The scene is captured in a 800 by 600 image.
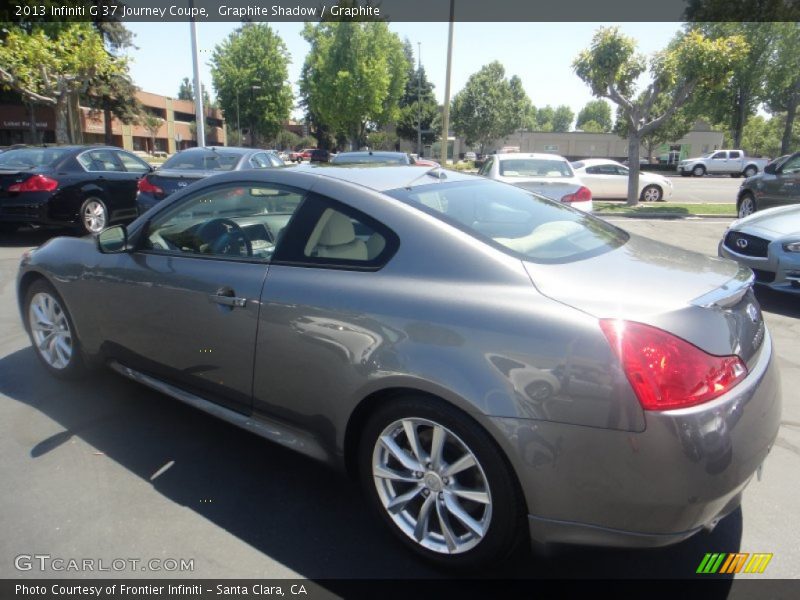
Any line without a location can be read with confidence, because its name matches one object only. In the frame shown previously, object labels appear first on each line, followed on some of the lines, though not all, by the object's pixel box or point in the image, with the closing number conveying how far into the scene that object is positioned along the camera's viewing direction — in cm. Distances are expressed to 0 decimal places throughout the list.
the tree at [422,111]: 6044
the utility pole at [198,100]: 1928
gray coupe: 186
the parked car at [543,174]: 845
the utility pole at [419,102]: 5289
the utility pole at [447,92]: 2078
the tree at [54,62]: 2211
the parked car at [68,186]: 856
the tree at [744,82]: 4059
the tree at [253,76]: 5062
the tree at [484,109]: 6259
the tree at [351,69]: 4184
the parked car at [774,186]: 1007
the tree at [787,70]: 4056
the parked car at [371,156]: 1101
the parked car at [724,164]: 4012
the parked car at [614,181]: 1859
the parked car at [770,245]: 566
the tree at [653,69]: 1346
